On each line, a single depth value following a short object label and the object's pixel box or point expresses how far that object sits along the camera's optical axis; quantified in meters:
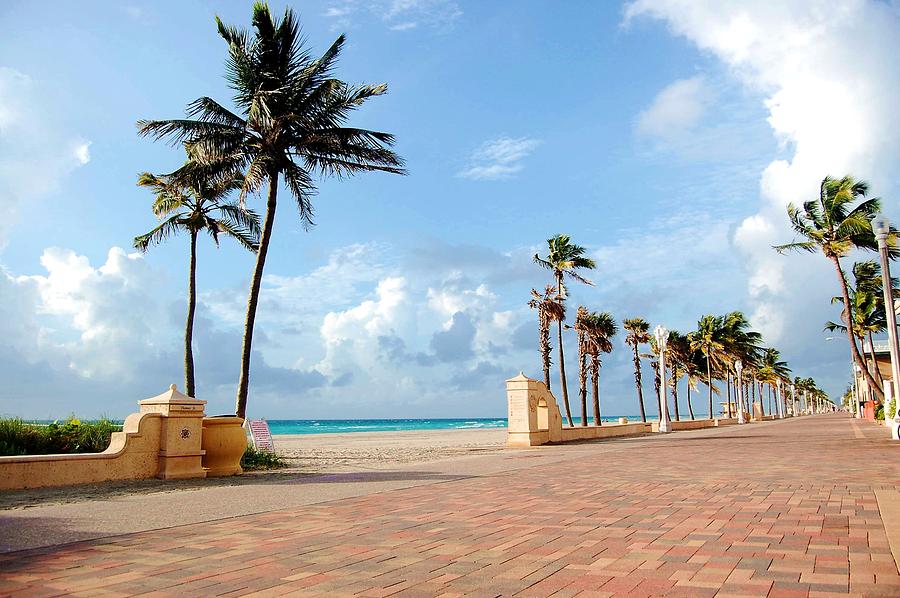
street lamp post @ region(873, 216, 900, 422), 18.92
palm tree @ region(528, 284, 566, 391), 40.28
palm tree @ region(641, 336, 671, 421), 66.43
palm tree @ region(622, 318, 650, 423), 60.72
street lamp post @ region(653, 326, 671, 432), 34.66
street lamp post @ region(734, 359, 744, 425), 55.78
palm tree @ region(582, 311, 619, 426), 49.28
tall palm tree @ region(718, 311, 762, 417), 73.81
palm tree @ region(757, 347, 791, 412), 98.00
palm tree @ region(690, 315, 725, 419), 71.56
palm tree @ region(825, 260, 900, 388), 49.88
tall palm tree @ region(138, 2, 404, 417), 17.41
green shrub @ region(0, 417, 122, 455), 13.81
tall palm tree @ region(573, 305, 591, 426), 47.75
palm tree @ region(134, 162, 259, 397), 22.45
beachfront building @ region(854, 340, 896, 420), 49.41
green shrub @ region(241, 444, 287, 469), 15.88
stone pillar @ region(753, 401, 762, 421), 71.06
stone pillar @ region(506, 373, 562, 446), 21.95
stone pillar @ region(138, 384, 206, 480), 12.54
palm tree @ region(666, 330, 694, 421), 70.88
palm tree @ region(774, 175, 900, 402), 34.50
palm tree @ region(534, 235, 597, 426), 39.16
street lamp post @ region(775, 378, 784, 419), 102.23
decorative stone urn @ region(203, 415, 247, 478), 13.62
